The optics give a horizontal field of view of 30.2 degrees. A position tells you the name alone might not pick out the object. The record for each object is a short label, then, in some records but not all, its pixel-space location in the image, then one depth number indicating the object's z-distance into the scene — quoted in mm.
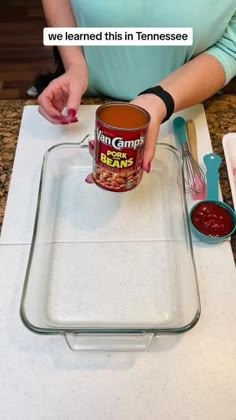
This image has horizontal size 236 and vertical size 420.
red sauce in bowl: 687
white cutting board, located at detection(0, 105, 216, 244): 713
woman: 769
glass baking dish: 598
